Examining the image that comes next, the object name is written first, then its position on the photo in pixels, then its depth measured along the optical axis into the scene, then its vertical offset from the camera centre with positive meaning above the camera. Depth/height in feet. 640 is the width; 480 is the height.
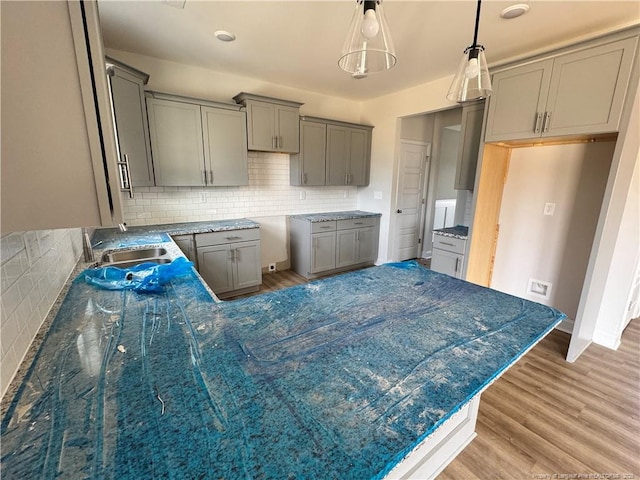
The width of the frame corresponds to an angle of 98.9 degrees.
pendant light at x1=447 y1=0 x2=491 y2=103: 4.49 +1.83
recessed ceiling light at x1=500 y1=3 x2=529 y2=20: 6.54 +4.26
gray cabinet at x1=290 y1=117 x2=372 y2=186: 12.94 +1.45
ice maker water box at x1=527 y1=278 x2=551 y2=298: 9.57 -3.48
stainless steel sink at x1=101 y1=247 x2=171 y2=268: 6.42 -1.92
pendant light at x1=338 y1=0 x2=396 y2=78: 3.50 +1.90
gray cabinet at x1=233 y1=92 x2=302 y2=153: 11.09 +2.45
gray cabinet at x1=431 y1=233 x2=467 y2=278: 9.91 -2.54
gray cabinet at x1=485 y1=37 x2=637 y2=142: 6.37 +2.41
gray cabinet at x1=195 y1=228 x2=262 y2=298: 10.18 -3.03
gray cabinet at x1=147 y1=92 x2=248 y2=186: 9.50 +1.39
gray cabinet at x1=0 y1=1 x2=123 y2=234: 1.93 +0.44
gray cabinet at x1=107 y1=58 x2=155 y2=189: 8.04 +1.82
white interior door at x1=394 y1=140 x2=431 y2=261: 14.65 -0.66
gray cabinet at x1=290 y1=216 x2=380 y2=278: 13.01 -3.02
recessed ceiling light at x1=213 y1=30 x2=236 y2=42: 8.07 +4.30
